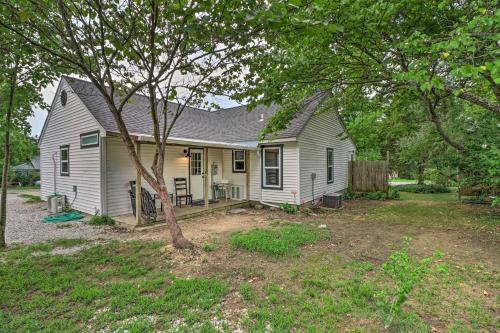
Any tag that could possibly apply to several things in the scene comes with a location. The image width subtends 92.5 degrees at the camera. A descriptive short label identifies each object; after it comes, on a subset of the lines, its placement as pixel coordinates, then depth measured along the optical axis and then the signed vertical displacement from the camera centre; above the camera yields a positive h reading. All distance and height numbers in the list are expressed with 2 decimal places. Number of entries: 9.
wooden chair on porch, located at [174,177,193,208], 8.95 -1.06
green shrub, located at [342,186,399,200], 11.78 -1.72
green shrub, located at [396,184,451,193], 14.48 -1.76
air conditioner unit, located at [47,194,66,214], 8.27 -1.31
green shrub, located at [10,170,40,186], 20.83 -0.92
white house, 7.43 +0.35
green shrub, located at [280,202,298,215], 8.55 -1.67
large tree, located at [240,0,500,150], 3.03 +2.20
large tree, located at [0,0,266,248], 3.39 +2.06
